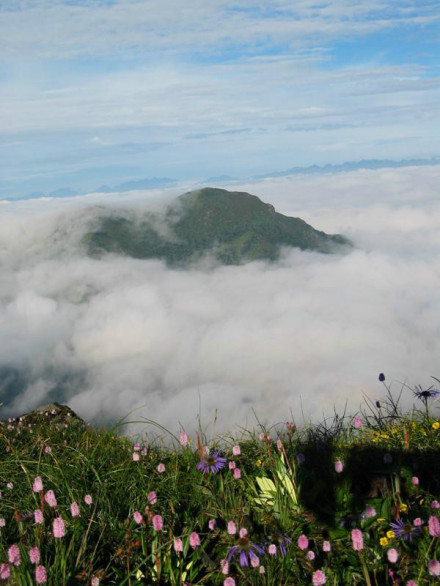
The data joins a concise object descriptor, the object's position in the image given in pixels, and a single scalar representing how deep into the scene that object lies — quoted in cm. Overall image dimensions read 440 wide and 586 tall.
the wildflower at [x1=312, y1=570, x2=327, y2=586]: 363
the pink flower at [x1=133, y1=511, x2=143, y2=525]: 420
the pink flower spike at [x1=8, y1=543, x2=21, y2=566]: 347
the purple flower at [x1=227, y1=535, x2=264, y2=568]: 388
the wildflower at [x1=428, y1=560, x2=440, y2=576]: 344
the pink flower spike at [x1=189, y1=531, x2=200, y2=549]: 386
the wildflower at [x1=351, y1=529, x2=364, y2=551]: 352
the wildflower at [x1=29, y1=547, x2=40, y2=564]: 346
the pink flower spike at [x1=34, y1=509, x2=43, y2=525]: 407
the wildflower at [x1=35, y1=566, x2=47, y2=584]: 330
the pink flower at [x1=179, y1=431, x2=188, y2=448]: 521
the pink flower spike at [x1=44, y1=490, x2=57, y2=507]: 418
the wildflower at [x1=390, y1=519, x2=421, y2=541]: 417
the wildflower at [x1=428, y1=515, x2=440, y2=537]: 365
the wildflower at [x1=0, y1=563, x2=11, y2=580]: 363
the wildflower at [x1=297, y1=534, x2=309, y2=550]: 390
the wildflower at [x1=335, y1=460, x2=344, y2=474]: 487
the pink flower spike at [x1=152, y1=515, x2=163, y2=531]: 391
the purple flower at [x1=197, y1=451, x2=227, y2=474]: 520
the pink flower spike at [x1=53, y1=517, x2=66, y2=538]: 365
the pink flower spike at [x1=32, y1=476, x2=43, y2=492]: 427
